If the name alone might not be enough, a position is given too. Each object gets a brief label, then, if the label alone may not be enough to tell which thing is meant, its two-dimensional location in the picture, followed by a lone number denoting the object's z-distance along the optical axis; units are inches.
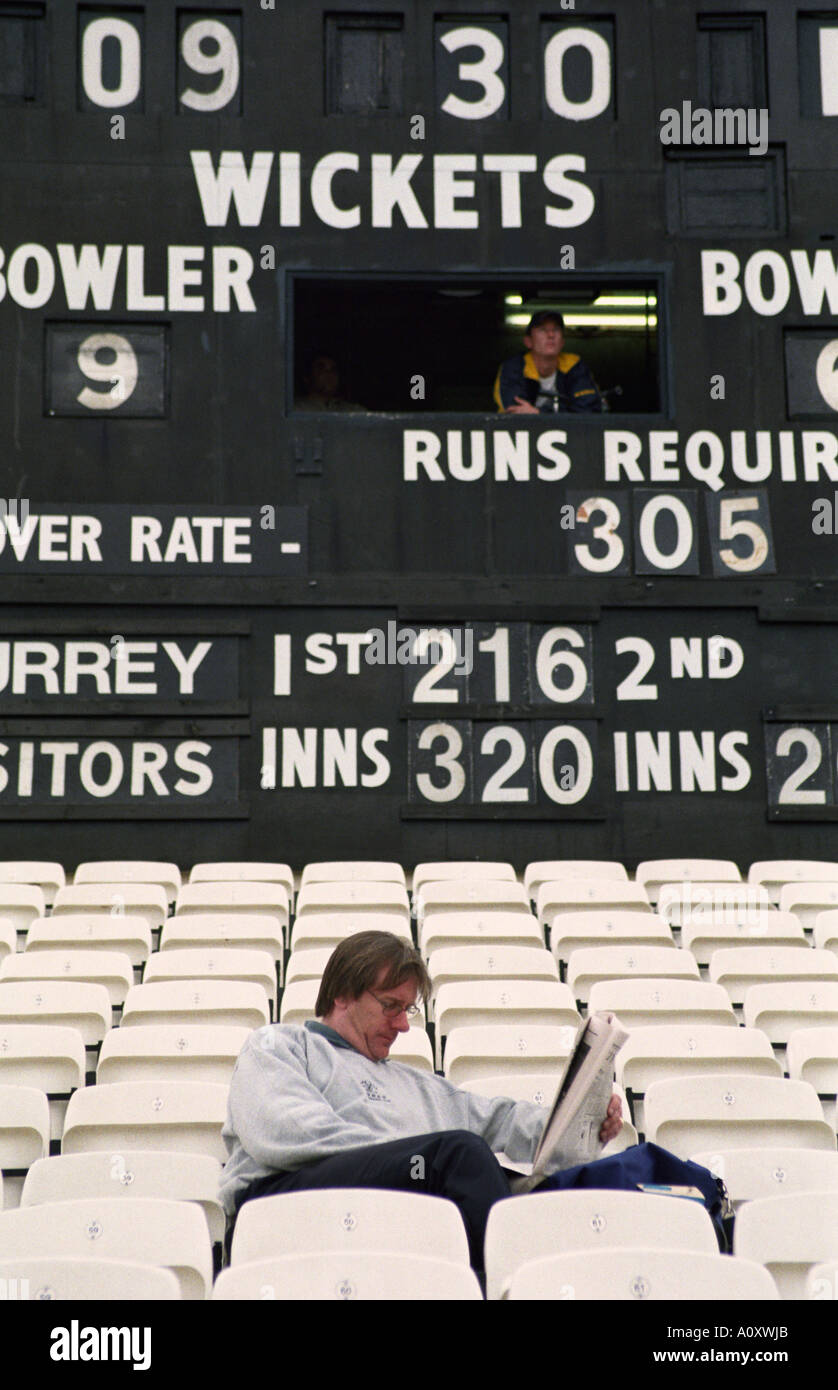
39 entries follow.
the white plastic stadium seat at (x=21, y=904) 329.4
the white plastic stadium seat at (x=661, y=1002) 239.6
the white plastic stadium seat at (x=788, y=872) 369.7
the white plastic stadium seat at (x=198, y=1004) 239.8
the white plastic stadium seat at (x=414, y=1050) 219.3
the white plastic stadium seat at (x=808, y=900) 340.5
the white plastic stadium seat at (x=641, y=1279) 129.3
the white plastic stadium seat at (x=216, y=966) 264.4
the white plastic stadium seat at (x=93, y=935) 294.5
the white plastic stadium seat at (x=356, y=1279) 127.7
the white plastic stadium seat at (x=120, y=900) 330.0
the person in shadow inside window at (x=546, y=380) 420.5
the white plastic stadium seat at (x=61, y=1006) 242.4
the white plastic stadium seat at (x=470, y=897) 327.6
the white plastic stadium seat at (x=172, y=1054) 218.1
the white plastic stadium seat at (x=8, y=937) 294.4
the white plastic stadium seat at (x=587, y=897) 331.0
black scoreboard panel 388.8
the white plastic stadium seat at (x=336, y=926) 290.4
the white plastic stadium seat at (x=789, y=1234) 156.4
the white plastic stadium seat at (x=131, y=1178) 168.1
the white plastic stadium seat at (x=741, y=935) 302.5
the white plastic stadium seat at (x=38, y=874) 360.8
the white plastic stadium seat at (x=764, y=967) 272.5
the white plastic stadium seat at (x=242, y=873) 364.8
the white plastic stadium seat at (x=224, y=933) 292.8
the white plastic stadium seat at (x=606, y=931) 293.0
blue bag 156.3
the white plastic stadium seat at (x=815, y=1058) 226.4
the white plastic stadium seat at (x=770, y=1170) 178.4
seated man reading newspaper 151.9
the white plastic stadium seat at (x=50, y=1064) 222.1
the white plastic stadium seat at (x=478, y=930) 294.2
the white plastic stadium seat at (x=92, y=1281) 127.1
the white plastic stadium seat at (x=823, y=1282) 136.3
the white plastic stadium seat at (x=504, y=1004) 239.5
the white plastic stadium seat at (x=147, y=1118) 194.9
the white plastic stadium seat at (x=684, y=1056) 220.7
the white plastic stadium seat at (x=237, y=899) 325.7
